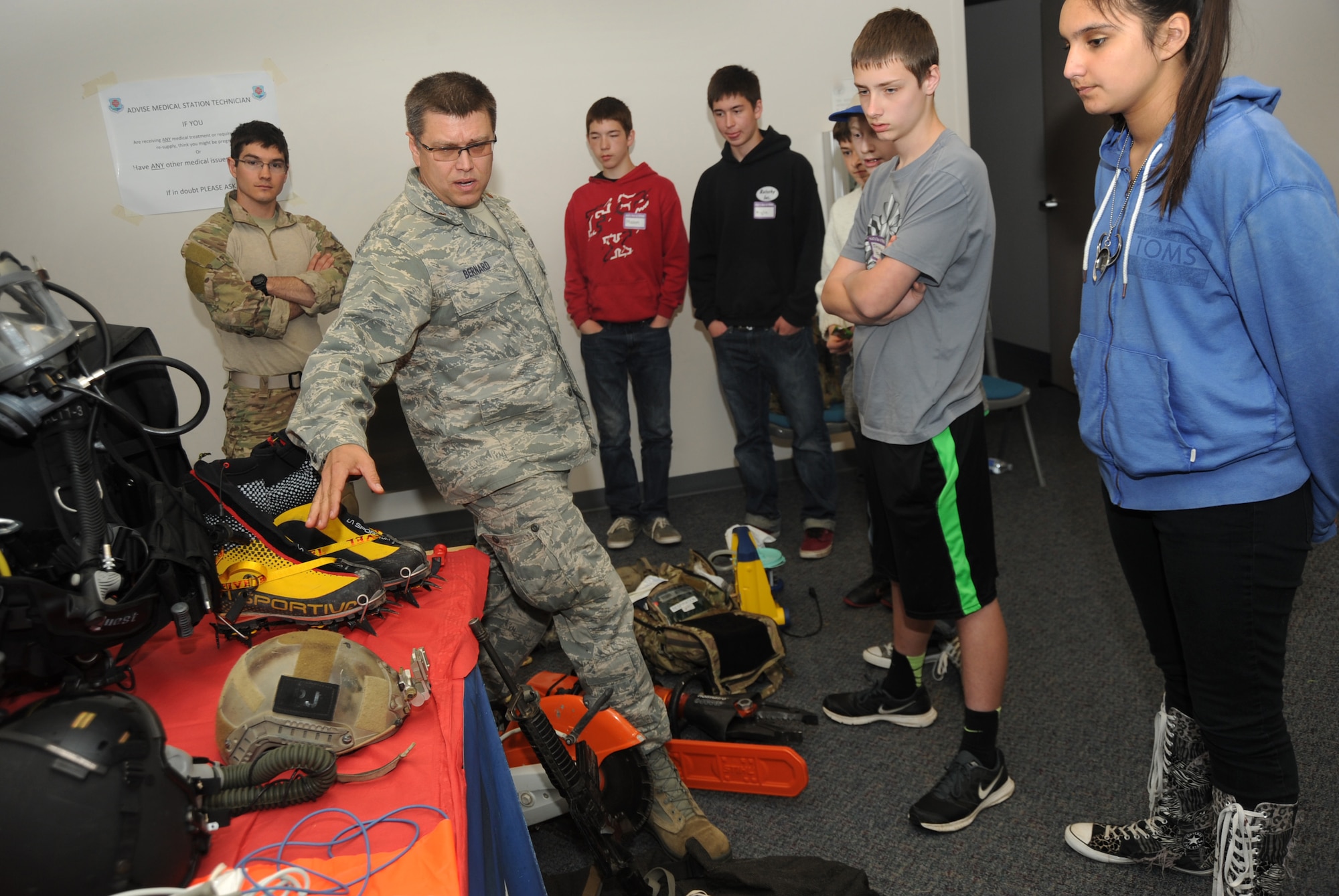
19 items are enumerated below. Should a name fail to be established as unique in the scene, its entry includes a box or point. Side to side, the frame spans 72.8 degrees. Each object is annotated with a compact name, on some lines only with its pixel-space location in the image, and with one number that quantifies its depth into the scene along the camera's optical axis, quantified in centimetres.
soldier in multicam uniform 329
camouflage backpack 260
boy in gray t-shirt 180
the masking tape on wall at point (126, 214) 390
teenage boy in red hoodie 380
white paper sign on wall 383
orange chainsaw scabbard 217
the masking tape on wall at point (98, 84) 379
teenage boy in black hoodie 365
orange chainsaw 189
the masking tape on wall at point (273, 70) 386
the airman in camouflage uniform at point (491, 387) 185
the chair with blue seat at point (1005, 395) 389
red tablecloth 107
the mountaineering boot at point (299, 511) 169
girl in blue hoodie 125
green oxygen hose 110
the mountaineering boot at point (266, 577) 151
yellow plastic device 298
